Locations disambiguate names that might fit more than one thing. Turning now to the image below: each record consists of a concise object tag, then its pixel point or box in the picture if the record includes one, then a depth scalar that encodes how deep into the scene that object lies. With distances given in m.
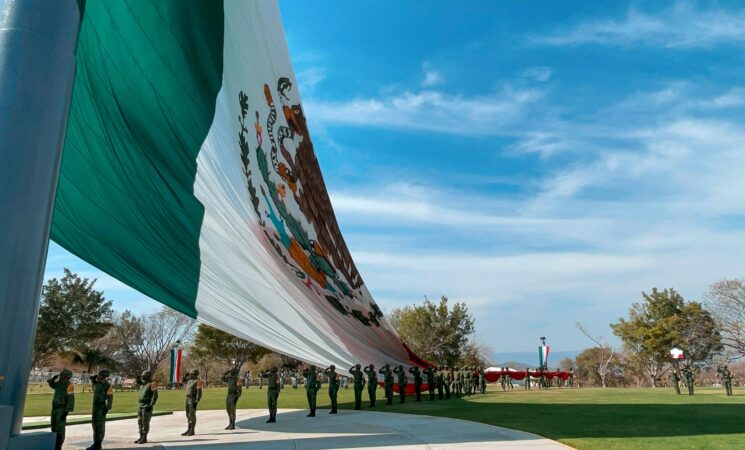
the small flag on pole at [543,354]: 33.14
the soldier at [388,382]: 16.17
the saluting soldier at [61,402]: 6.89
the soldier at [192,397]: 9.66
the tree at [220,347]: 37.34
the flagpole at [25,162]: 5.49
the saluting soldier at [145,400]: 8.59
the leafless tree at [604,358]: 45.75
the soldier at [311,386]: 12.84
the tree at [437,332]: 40.81
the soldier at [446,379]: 19.42
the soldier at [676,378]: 19.23
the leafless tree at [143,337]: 45.31
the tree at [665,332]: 36.94
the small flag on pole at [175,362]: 29.77
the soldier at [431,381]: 18.35
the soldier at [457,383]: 20.58
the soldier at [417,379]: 18.03
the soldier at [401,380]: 16.81
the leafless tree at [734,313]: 33.94
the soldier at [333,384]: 13.52
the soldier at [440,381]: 18.91
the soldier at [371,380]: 15.56
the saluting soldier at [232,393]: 10.62
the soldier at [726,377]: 18.45
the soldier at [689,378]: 18.73
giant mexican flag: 9.92
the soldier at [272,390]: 11.66
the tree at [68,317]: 33.56
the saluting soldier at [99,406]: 7.57
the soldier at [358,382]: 14.86
